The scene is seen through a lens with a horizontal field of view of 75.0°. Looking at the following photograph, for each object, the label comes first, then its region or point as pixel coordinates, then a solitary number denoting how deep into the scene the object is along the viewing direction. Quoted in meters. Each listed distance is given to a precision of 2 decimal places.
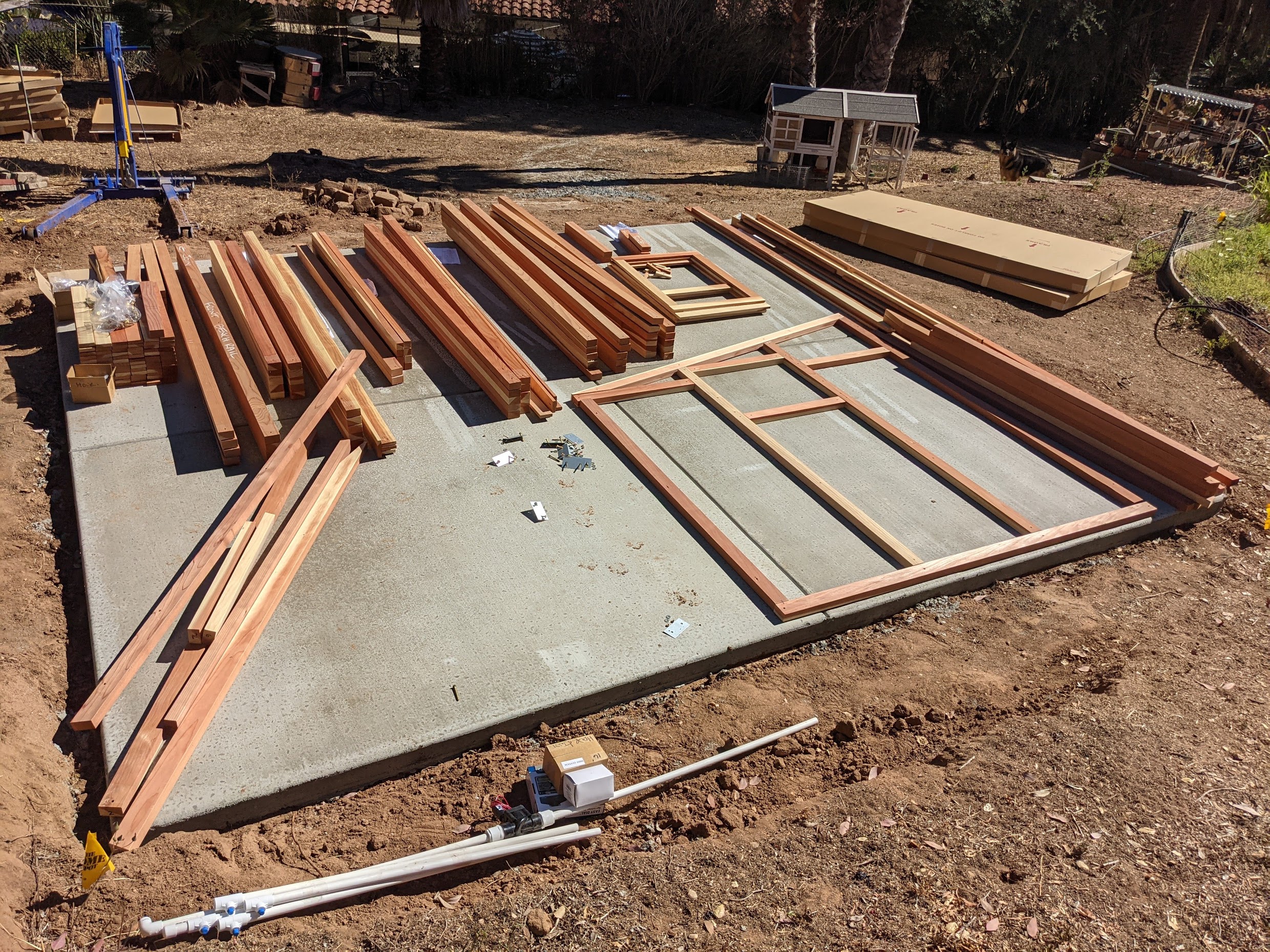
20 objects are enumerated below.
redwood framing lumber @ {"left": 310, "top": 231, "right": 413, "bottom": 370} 8.02
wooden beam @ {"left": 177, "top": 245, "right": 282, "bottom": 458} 6.65
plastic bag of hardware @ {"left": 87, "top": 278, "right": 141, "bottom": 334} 7.48
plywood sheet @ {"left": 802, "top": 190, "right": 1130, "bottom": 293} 11.39
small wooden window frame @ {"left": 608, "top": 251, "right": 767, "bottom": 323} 9.59
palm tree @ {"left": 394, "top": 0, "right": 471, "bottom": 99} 19.67
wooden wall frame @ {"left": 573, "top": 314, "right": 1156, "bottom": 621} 6.14
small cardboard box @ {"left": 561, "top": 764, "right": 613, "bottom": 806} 4.26
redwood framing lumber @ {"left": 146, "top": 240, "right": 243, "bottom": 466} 6.56
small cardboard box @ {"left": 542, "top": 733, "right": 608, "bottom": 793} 4.37
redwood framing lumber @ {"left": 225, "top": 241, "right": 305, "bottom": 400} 7.29
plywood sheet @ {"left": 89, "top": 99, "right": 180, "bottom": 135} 15.71
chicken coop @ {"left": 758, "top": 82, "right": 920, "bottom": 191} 16.61
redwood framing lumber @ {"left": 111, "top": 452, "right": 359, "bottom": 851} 4.09
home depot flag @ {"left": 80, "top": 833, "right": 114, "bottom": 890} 3.74
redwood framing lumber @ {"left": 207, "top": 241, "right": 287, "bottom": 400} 7.29
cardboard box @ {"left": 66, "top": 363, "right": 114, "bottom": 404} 7.08
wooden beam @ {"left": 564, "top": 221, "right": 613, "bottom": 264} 10.62
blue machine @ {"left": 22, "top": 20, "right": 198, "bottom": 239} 10.44
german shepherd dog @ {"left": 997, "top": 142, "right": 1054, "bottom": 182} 19.55
